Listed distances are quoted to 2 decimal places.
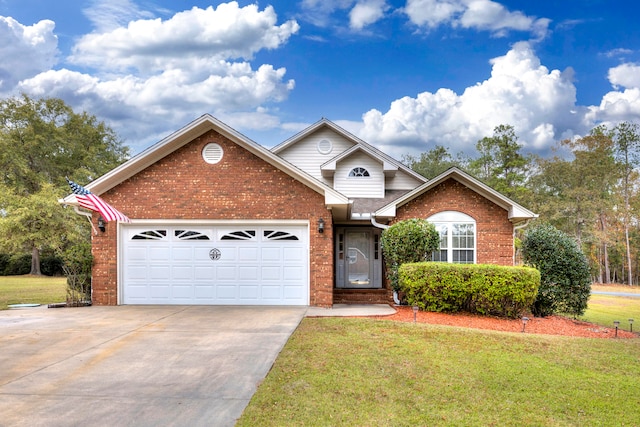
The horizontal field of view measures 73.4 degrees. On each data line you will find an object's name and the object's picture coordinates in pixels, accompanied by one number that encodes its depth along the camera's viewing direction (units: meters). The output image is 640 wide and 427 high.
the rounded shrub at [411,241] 12.23
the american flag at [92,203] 10.68
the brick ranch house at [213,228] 11.91
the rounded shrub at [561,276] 11.83
